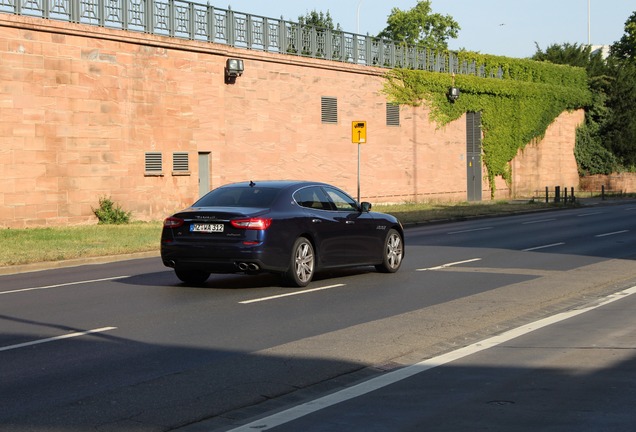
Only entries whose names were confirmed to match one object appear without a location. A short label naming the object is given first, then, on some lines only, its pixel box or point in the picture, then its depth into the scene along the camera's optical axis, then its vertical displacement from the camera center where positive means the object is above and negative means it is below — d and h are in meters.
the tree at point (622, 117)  63.12 +2.84
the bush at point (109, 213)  31.36 -1.14
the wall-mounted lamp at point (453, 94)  48.97 +3.41
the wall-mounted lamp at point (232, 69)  35.16 +3.41
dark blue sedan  14.84 -0.89
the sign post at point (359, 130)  34.03 +1.27
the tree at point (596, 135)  63.25 +1.83
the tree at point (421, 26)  110.88 +14.99
